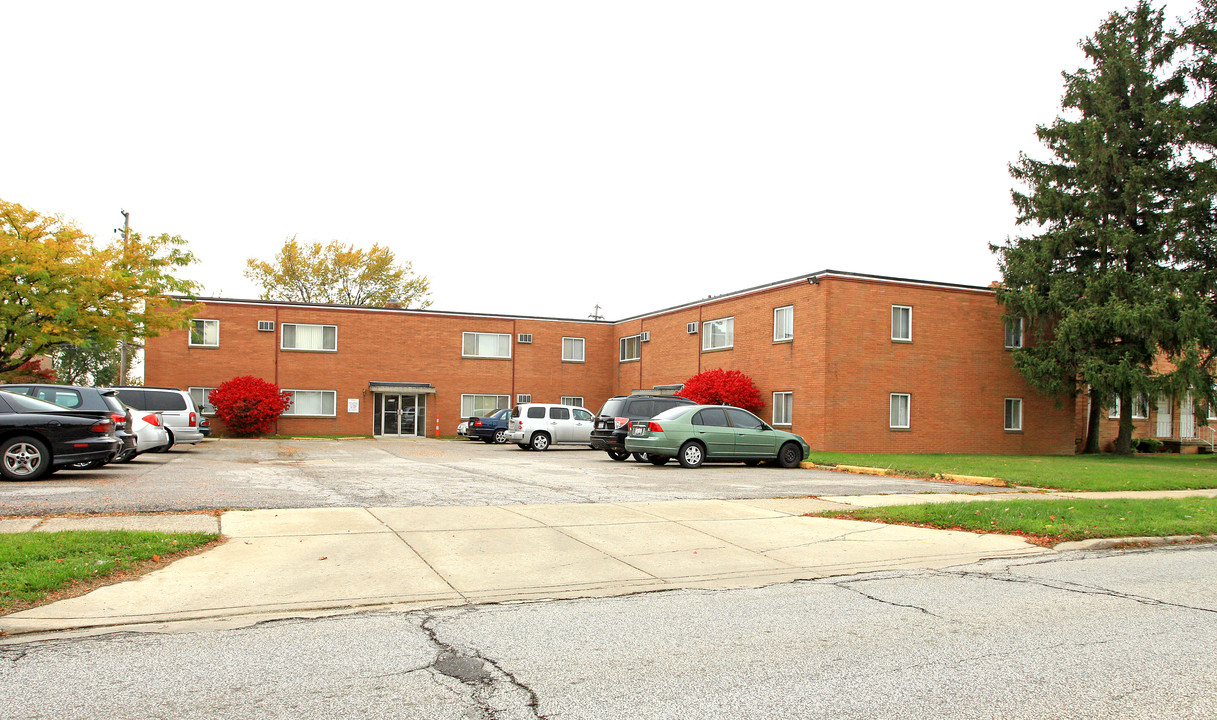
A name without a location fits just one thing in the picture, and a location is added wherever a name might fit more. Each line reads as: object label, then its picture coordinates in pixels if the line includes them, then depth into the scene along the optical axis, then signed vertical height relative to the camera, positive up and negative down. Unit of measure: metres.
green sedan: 20.06 -1.18
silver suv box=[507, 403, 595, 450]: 29.80 -1.45
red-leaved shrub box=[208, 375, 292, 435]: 36.44 -1.13
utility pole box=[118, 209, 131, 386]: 28.38 +4.30
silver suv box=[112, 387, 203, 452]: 23.51 -0.84
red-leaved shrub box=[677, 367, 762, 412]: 30.84 -0.06
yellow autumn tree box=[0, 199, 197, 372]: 24.73 +2.63
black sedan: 13.88 -1.05
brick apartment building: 29.06 +1.04
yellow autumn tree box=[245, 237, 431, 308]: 59.41 +7.36
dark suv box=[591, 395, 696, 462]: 22.52 -0.71
